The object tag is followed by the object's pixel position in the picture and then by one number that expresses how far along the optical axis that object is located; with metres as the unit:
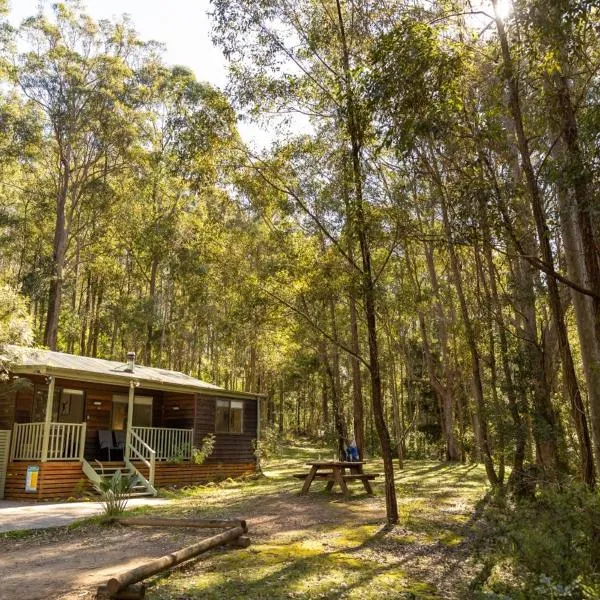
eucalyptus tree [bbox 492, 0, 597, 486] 6.82
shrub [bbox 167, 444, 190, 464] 15.08
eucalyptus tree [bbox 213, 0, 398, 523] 9.77
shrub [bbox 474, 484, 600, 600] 3.66
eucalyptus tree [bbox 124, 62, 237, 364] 24.52
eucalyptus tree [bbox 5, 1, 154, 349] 22.61
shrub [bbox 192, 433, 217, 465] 15.64
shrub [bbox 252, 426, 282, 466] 17.98
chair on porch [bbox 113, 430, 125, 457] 15.05
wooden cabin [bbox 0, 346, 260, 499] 12.26
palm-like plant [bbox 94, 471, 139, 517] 8.60
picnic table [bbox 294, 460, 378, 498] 11.18
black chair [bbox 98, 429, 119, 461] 14.71
